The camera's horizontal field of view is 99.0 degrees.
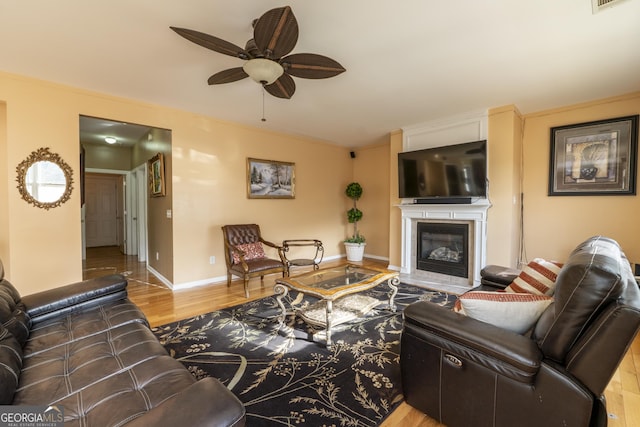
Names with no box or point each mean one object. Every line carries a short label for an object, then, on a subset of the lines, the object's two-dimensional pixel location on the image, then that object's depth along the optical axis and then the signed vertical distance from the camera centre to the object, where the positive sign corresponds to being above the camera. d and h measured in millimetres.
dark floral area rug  1591 -1174
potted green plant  5719 -649
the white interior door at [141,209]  5605 -35
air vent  1833 +1375
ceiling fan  1675 +1109
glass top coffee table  2340 -771
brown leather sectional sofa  815 -727
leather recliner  1013 -643
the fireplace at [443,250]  3939 -487
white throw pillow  1334 -511
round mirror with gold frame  2910 +316
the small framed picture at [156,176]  4223 +511
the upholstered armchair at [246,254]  3651 -695
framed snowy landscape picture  4691 +503
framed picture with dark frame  3332 +627
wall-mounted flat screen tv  3785 +527
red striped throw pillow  1621 -454
